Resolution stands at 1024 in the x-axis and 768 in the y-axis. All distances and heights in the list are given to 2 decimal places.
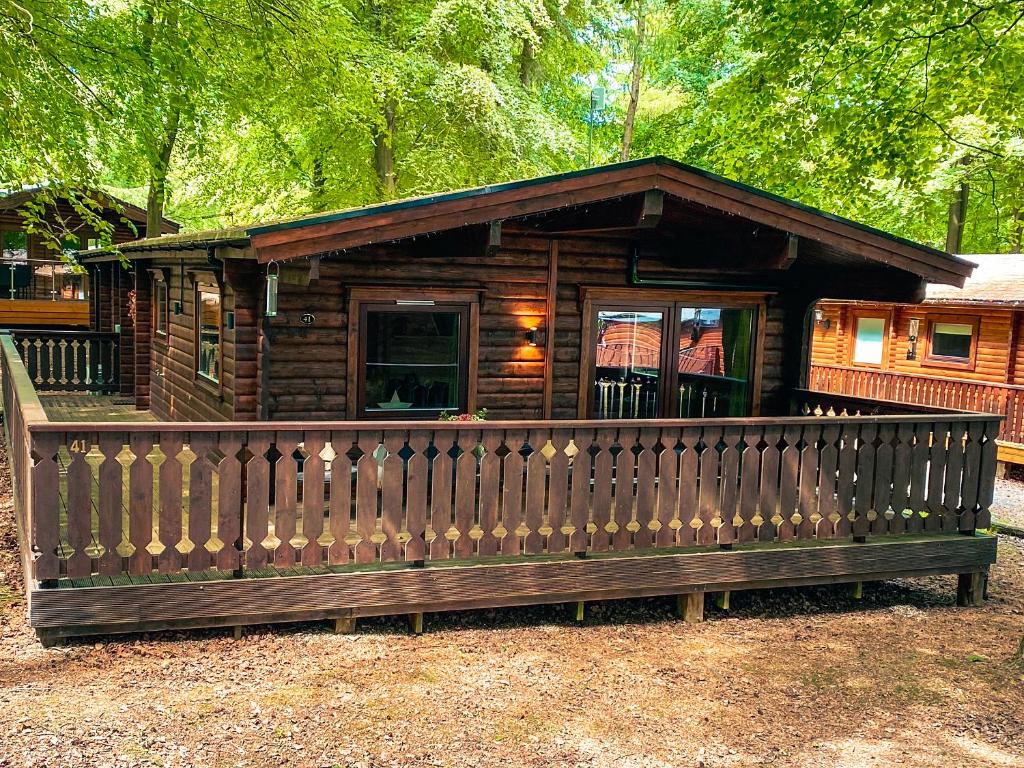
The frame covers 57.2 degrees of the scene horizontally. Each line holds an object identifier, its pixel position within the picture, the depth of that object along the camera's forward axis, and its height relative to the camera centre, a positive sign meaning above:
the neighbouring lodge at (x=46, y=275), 24.64 +0.39
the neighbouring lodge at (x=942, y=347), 16.81 -0.48
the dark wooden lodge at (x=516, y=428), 6.20 -0.97
